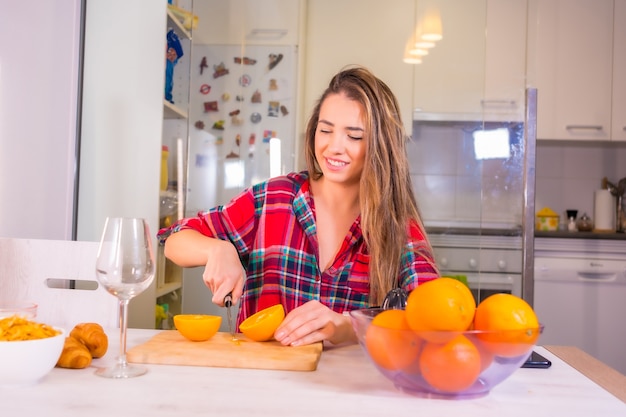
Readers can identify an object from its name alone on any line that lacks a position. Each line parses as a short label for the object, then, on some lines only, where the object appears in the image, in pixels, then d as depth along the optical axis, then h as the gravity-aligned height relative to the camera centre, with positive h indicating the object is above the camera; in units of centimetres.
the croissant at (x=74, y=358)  86 -20
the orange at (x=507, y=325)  73 -12
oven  258 -16
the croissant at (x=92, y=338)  92 -18
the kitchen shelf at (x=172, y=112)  252 +40
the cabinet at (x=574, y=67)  311 +75
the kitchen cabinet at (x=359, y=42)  274 +75
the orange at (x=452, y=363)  72 -16
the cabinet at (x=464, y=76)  260 +59
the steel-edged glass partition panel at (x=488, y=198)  253 +9
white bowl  76 -18
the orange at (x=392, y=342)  74 -14
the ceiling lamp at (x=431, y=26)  266 +79
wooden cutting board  90 -20
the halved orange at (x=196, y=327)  100 -18
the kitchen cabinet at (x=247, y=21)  263 +78
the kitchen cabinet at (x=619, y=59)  311 +79
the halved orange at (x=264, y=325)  102 -17
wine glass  84 -7
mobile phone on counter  97 -21
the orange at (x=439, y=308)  72 -10
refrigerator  263 +35
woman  140 -2
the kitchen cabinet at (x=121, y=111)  247 +38
